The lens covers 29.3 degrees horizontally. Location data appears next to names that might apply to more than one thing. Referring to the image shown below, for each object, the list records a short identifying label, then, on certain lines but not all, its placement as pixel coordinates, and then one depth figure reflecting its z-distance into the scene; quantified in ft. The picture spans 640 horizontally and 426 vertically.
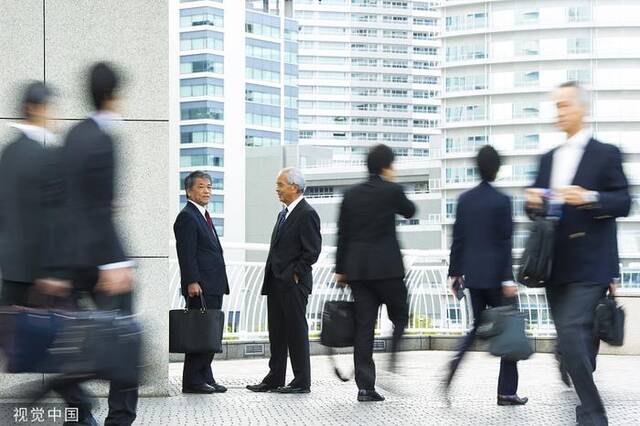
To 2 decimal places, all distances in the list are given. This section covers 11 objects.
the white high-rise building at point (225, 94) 490.08
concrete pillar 30.37
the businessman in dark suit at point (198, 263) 32.55
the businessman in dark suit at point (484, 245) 27.61
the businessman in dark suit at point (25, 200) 19.43
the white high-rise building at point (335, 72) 630.33
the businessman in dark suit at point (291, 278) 32.50
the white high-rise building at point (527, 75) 412.16
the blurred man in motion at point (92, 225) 18.42
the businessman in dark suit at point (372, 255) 29.37
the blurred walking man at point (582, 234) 20.75
